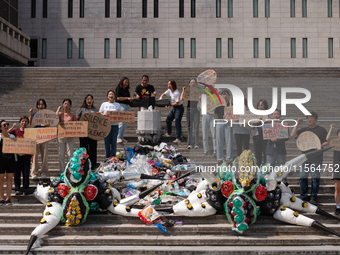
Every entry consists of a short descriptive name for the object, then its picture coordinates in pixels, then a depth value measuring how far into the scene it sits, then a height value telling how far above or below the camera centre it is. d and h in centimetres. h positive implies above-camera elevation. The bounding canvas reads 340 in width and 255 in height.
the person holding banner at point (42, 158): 739 -52
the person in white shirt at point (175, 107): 912 +73
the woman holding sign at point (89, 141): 765 -13
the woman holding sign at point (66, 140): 755 -11
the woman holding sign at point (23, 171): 679 -70
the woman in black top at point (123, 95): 879 +101
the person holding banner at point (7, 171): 647 -67
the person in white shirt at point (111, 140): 803 -12
